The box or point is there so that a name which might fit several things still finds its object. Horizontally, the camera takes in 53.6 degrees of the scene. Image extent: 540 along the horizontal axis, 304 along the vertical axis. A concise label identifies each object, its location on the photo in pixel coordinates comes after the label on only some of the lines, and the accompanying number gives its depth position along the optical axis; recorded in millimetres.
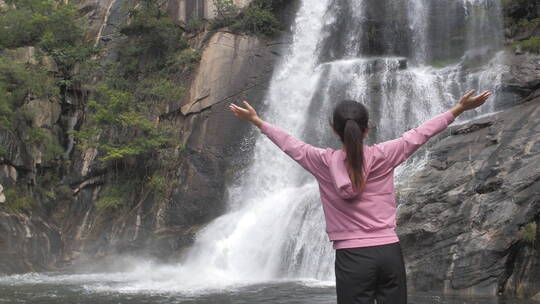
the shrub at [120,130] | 18641
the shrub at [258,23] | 21000
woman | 2385
